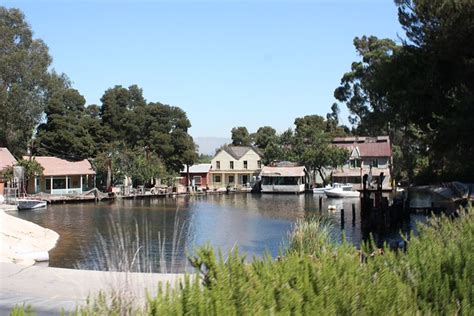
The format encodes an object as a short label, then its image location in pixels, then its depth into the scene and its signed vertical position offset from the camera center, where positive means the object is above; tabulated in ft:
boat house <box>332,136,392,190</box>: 268.00 +5.45
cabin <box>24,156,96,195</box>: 202.80 +1.10
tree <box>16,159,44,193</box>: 188.24 +4.41
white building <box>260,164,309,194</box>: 255.58 -1.44
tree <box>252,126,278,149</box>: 324.13 +23.18
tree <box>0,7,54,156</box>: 202.08 +36.27
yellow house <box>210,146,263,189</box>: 289.12 +4.92
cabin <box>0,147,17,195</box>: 180.24 +6.47
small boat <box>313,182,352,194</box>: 231.71 -5.06
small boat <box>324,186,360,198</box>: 221.25 -7.05
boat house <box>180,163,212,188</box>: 289.12 +0.68
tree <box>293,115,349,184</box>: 255.50 +10.93
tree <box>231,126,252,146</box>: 364.91 +25.29
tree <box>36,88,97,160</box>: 210.79 +18.07
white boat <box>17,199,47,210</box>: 159.12 -6.50
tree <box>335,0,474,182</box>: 79.46 +14.87
